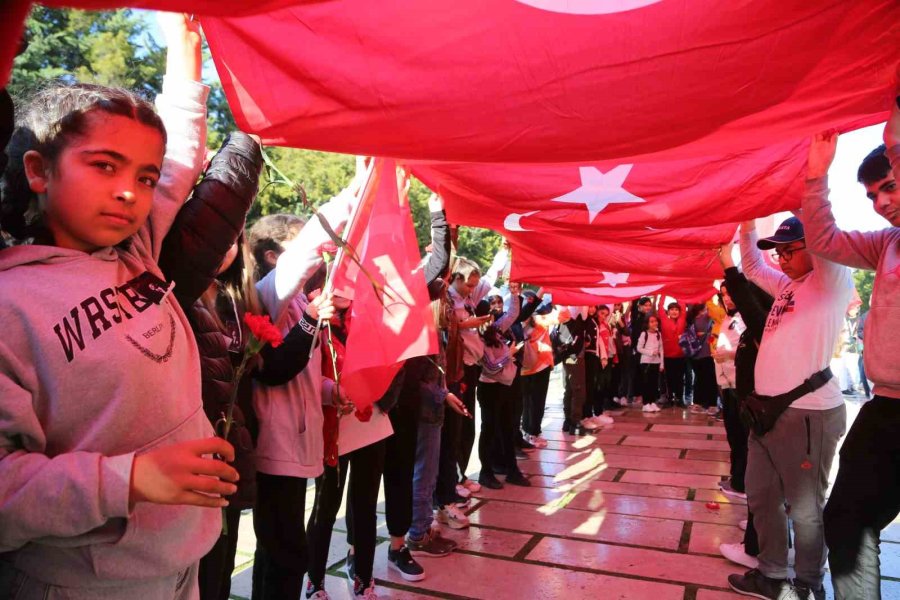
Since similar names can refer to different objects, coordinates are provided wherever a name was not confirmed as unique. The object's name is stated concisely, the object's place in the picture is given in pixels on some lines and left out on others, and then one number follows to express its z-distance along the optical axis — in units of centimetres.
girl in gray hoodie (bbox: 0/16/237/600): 100
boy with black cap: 312
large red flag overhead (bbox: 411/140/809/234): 316
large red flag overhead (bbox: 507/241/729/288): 478
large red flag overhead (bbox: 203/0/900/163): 183
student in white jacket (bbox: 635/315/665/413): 1092
